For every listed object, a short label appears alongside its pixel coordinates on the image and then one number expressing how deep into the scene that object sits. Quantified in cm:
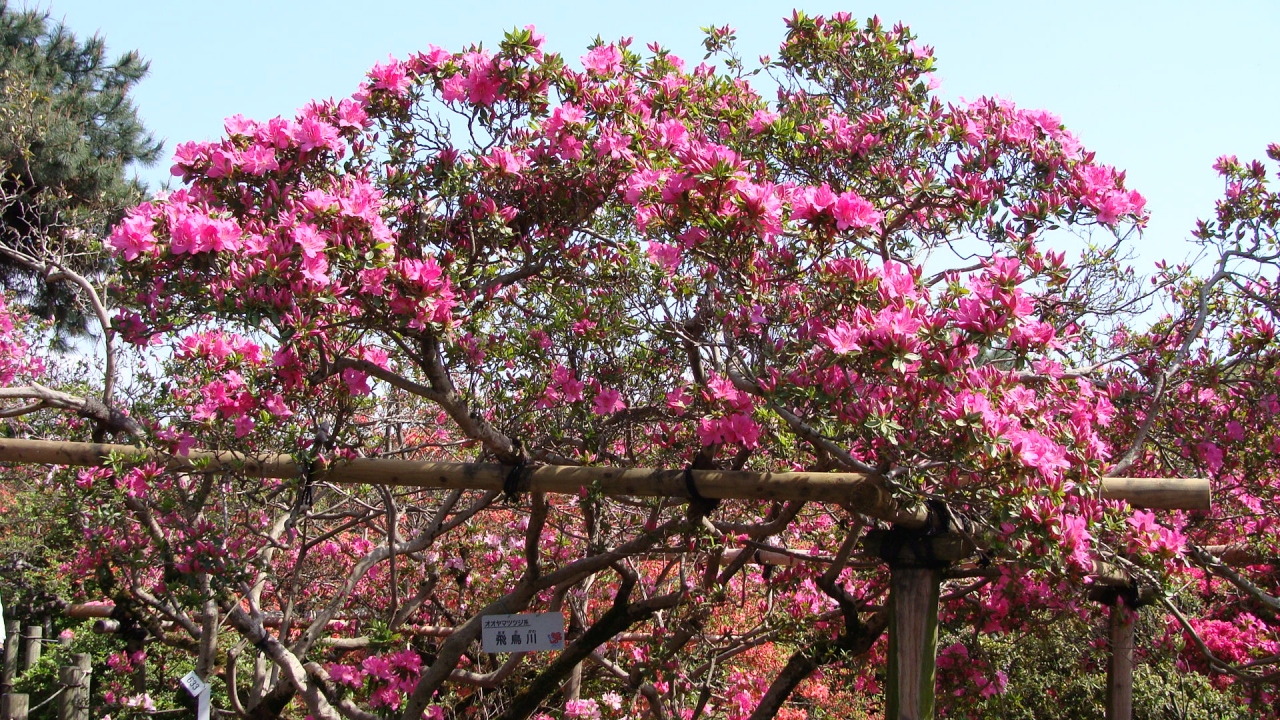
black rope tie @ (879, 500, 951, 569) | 280
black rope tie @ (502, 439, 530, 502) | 315
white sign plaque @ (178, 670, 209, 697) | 358
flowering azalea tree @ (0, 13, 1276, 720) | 246
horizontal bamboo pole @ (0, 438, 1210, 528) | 267
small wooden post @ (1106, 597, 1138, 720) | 395
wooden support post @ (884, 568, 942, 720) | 281
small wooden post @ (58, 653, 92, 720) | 598
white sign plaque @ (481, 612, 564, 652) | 352
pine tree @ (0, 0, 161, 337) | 916
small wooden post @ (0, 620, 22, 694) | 670
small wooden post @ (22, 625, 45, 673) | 689
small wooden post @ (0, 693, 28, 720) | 580
